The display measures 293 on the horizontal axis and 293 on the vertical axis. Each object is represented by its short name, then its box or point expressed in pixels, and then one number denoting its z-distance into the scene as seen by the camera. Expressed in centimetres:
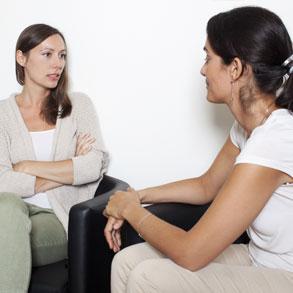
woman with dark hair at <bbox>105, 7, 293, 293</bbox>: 114
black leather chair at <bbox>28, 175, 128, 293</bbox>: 155
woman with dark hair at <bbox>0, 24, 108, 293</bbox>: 189
